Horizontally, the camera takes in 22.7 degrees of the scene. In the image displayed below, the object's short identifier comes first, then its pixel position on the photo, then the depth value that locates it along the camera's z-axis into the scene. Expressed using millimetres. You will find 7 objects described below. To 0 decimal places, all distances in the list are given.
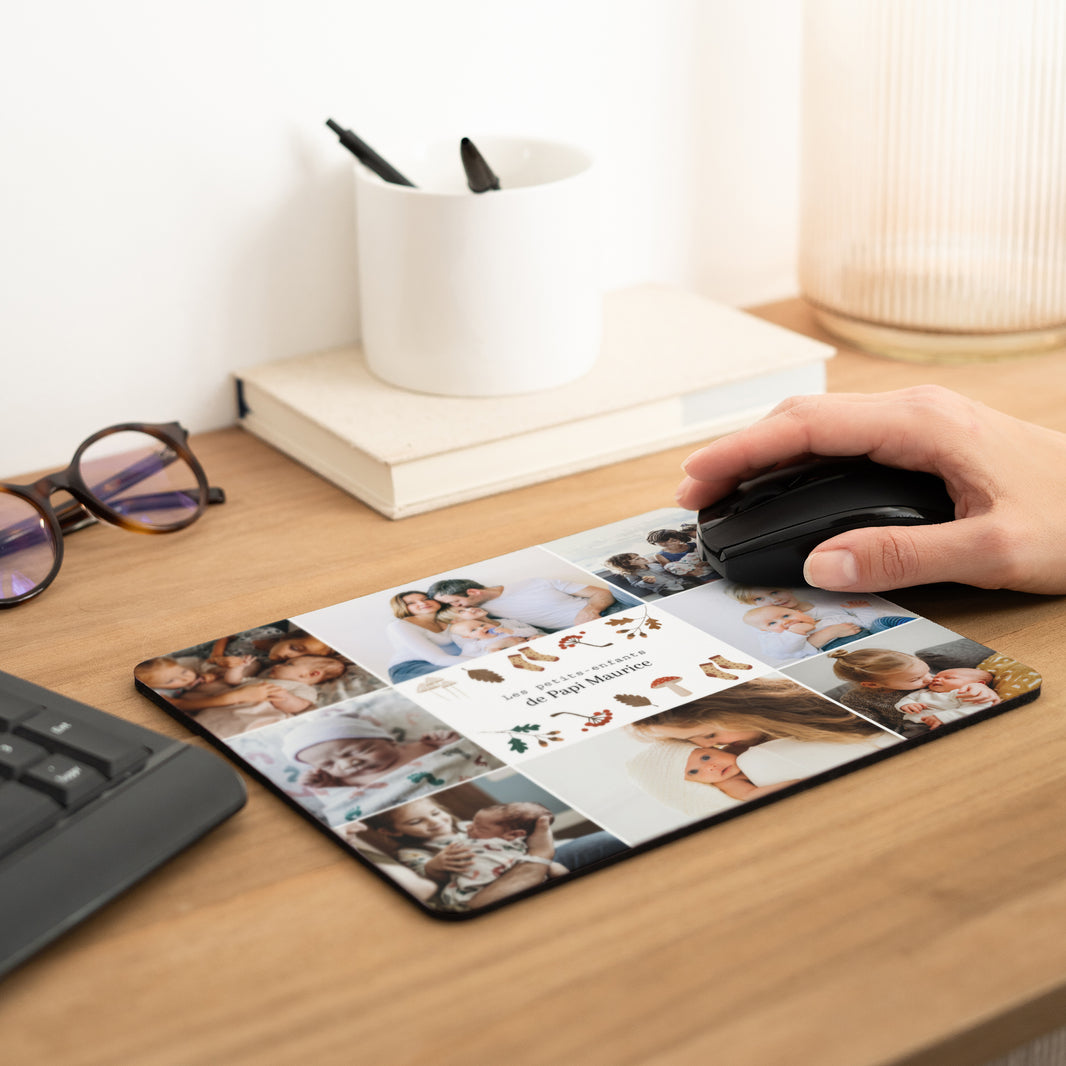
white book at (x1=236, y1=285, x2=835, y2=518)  1036
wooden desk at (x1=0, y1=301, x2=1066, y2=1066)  792
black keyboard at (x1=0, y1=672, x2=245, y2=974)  819
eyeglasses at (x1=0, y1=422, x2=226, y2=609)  976
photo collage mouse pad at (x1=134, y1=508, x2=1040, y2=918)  847
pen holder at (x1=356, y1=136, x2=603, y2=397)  1042
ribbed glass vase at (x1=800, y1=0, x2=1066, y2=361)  1127
